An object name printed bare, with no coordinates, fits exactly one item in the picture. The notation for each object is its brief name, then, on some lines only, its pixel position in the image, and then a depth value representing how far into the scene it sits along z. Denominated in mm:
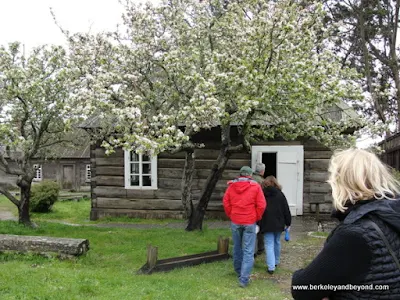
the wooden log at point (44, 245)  7707
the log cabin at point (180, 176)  13312
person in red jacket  6379
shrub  16391
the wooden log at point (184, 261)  7000
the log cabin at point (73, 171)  29188
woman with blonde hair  1894
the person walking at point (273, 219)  7043
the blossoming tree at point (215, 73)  7781
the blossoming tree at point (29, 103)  9750
